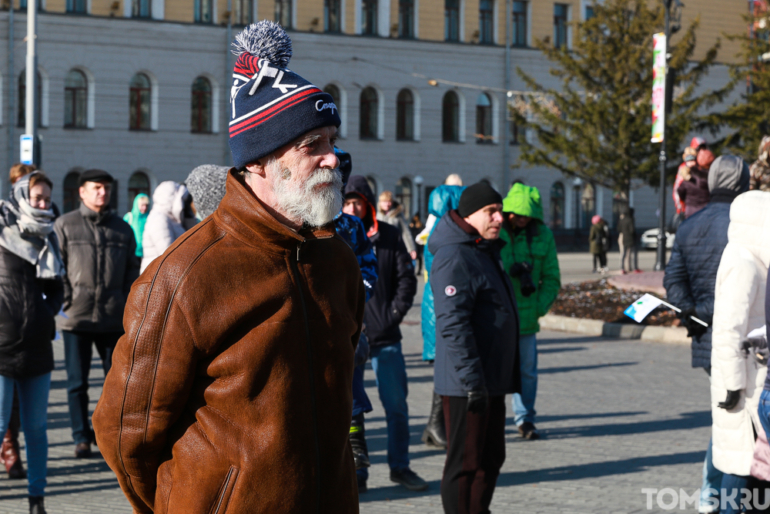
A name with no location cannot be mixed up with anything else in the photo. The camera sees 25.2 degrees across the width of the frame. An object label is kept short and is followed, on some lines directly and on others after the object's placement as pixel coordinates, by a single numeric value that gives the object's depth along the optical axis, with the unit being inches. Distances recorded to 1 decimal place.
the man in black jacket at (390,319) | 435.6
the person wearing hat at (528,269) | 545.3
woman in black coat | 391.5
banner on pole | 1372.2
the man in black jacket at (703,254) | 398.1
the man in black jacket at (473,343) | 339.5
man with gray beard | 167.3
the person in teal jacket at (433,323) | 507.6
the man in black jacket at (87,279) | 491.0
